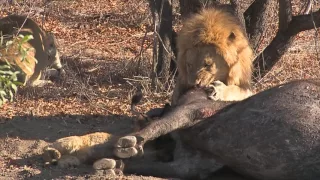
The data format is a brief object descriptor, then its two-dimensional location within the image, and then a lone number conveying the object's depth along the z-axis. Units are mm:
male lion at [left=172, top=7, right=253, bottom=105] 11953
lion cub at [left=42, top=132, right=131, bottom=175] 10492
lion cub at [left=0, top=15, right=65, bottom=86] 17594
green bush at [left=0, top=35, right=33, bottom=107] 9445
